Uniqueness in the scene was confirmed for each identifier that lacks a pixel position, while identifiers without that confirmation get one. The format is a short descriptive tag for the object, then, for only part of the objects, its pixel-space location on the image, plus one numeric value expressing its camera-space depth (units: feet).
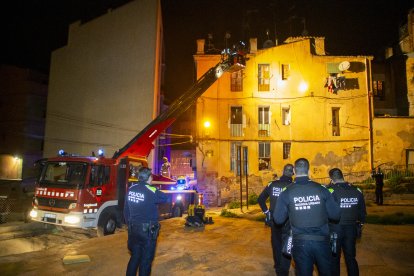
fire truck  30.50
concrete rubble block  21.27
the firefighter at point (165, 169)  51.19
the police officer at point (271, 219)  17.02
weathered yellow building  74.54
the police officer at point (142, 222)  16.07
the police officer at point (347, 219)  16.29
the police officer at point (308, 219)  12.64
